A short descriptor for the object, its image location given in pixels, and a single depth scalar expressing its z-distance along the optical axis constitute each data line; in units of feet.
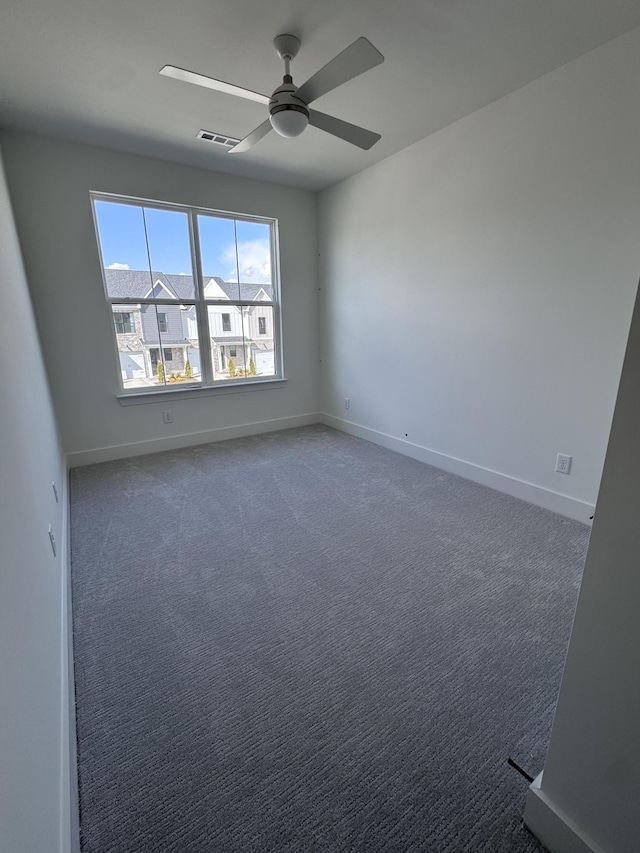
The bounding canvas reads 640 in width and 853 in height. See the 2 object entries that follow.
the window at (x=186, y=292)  11.46
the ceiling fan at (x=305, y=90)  5.35
